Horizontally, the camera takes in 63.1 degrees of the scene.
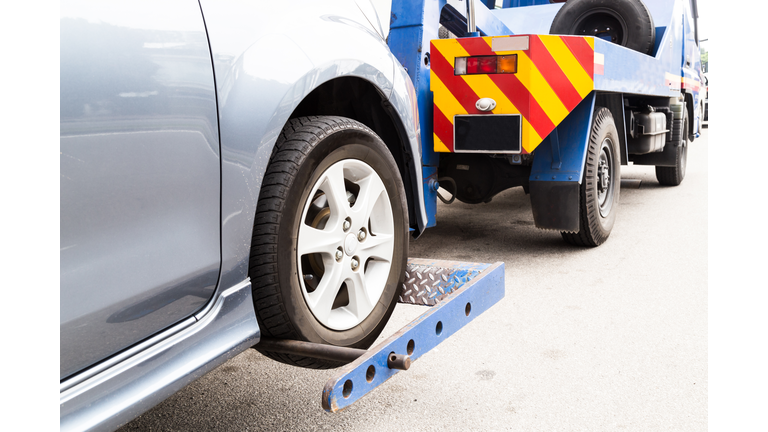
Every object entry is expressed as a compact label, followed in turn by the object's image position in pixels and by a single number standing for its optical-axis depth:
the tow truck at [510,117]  3.30
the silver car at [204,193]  1.13
